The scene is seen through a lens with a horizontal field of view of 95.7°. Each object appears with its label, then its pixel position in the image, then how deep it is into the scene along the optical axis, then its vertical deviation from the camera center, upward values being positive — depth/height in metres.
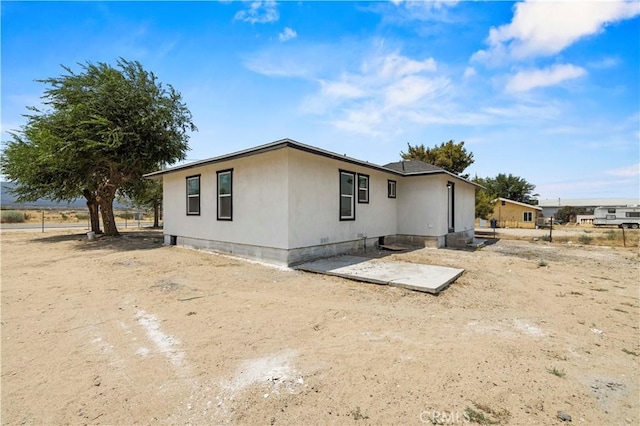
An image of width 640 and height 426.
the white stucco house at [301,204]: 7.40 +0.30
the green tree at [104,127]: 11.03 +3.45
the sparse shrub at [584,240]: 14.04 -1.34
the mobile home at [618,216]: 28.50 -0.34
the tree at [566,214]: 42.06 -0.19
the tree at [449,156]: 23.77 +4.73
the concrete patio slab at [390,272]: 5.62 -1.35
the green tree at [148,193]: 16.36 +1.25
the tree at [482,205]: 21.48 +0.60
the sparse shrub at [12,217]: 27.64 -0.40
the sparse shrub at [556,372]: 2.69 -1.50
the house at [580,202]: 50.91 +1.97
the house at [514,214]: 31.44 -0.14
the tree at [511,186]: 40.80 +3.77
